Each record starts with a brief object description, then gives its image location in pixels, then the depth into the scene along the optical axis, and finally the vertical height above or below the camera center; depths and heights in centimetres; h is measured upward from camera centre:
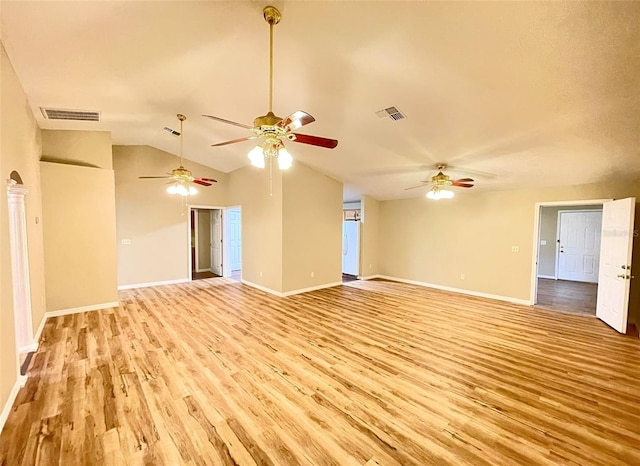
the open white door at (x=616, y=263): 418 -66
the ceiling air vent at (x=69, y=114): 401 +158
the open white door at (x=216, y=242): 843 -70
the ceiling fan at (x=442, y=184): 461 +63
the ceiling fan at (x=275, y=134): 229 +76
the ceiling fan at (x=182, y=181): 480 +69
